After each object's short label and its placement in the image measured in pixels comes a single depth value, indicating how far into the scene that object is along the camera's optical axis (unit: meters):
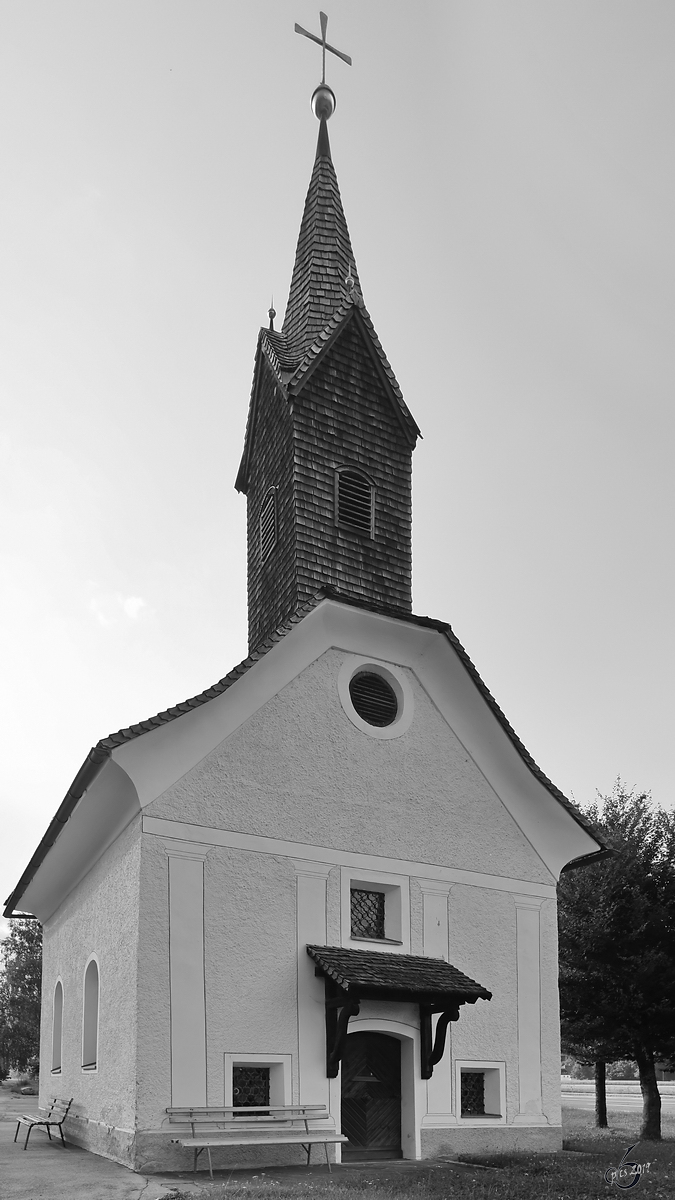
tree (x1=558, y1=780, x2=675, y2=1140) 25.31
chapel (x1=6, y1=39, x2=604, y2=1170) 13.55
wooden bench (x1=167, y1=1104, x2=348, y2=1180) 12.57
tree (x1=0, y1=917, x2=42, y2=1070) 44.88
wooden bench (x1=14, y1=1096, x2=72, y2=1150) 15.45
